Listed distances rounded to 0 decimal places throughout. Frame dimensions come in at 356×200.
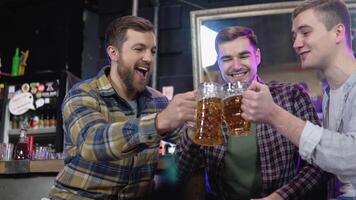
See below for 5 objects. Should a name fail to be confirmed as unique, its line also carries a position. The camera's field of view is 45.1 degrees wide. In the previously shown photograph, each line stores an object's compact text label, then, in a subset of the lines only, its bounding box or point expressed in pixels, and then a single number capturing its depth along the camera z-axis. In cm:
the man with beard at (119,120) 125
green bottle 400
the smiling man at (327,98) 119
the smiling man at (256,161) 156
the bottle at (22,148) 233
